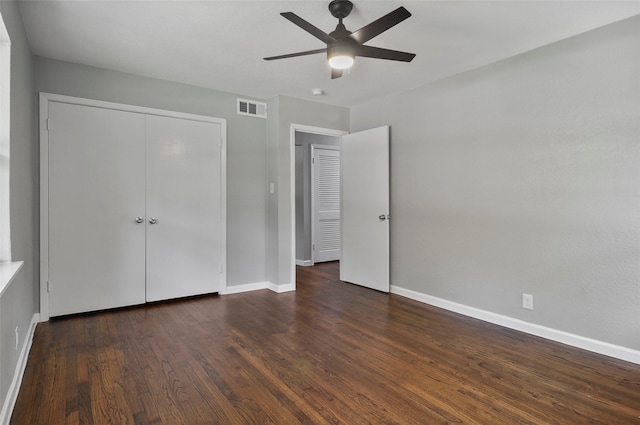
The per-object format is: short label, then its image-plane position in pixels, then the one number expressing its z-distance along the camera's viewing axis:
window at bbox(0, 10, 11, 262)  2.00
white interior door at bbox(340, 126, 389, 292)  4.35
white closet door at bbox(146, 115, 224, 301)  3.83
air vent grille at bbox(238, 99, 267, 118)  4.39
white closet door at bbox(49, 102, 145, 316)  3.34
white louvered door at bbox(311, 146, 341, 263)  6.45
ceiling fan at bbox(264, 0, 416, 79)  2.06
